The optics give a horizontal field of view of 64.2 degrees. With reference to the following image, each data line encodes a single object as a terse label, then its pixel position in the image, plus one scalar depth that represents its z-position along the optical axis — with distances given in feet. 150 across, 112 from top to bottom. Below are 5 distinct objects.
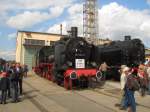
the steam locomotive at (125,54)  30.60
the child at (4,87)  19.08
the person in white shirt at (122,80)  16.08
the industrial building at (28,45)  56.83
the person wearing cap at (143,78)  21.27
